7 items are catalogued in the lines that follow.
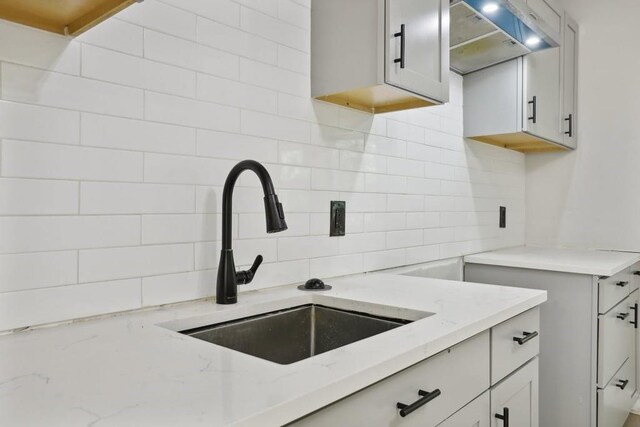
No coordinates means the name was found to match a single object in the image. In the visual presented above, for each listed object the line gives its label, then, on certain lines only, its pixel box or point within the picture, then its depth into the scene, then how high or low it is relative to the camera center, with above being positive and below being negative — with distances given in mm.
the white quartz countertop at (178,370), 580 -265
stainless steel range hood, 1822 +829
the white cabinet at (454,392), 788 -396
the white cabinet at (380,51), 1470 +553
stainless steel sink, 1192 -353
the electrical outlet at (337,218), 1707 -35
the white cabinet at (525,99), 2436 +638
